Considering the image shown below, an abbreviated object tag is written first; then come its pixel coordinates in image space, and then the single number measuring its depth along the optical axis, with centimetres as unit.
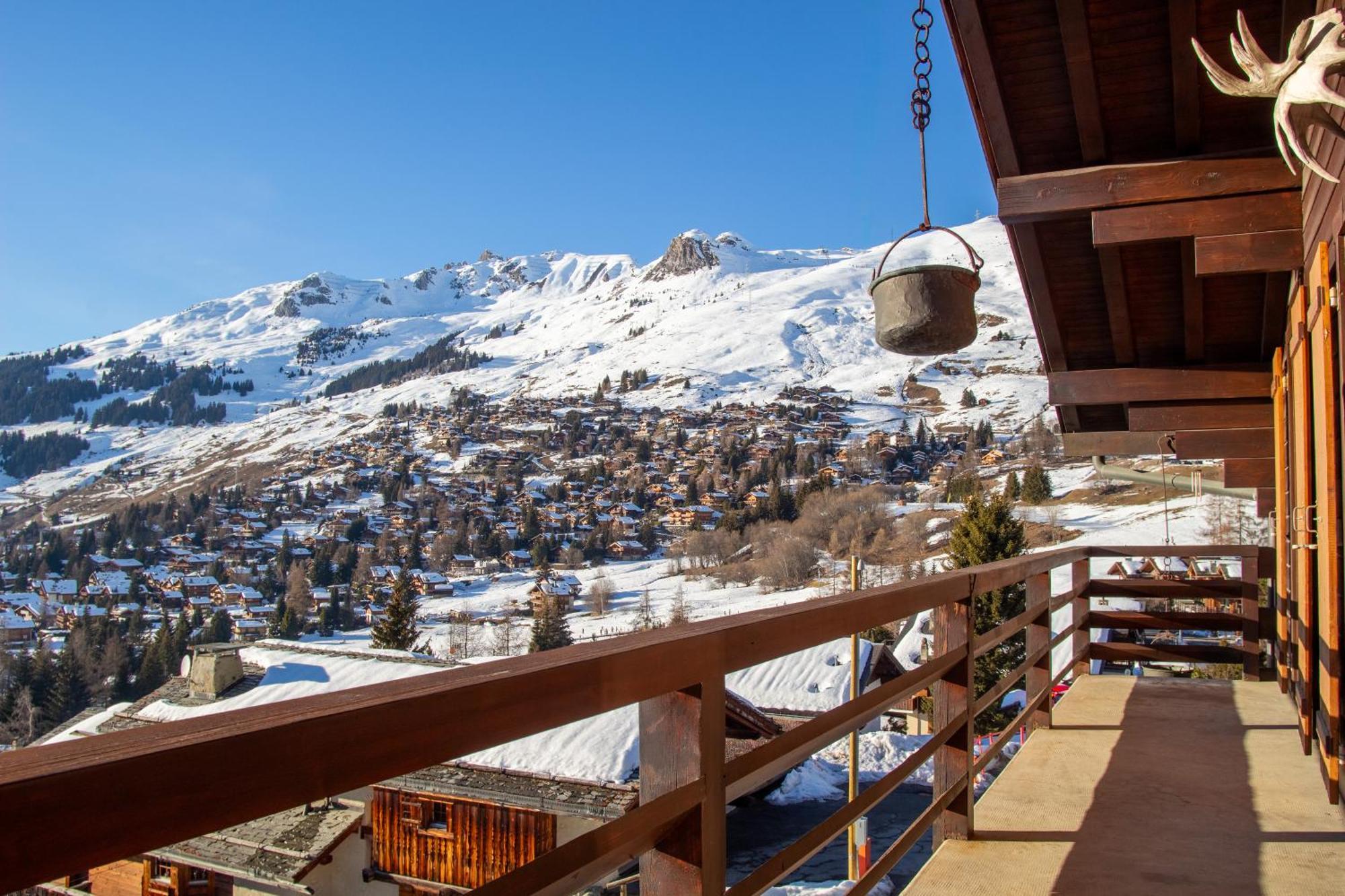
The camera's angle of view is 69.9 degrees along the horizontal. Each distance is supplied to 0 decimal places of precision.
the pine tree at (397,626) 3972
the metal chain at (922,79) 372
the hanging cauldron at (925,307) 374
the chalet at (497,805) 1251
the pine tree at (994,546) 2230
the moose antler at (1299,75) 232
